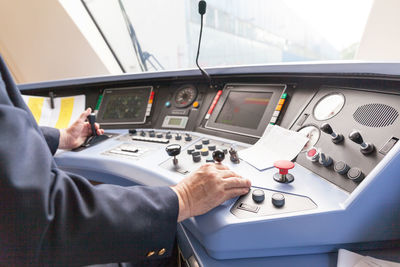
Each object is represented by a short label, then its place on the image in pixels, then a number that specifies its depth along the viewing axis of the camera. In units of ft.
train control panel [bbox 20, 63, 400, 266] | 1.57
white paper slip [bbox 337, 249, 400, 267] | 1.52
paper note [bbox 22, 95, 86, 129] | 4.58
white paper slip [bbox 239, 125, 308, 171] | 2.36
